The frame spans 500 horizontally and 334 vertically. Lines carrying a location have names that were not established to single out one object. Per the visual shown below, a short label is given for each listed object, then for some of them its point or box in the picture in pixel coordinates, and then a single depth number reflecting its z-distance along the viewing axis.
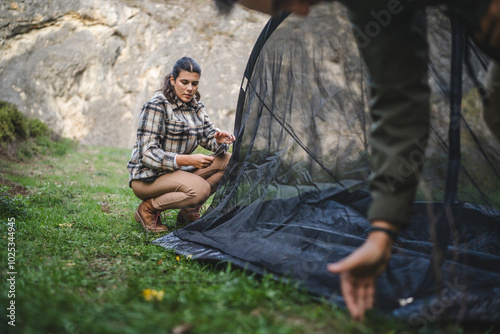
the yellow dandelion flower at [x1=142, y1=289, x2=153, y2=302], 1.40
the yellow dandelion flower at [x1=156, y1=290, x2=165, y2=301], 1.40
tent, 1.57
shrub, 6.42
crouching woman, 2.74
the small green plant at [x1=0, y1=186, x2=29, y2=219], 2.65
